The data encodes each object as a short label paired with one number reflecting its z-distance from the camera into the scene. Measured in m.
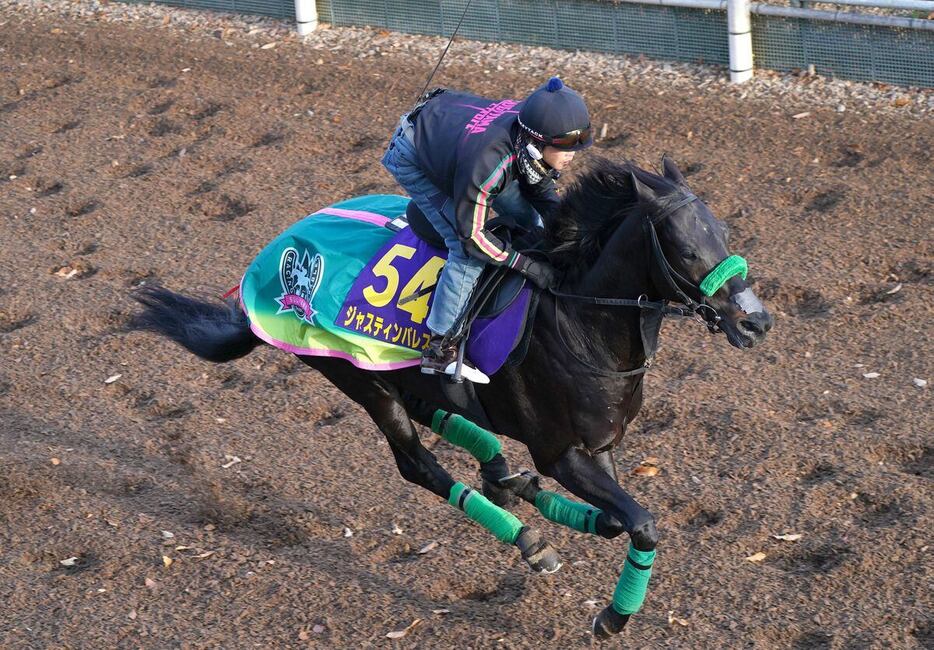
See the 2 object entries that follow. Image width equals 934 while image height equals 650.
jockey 9.42
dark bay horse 8.96
